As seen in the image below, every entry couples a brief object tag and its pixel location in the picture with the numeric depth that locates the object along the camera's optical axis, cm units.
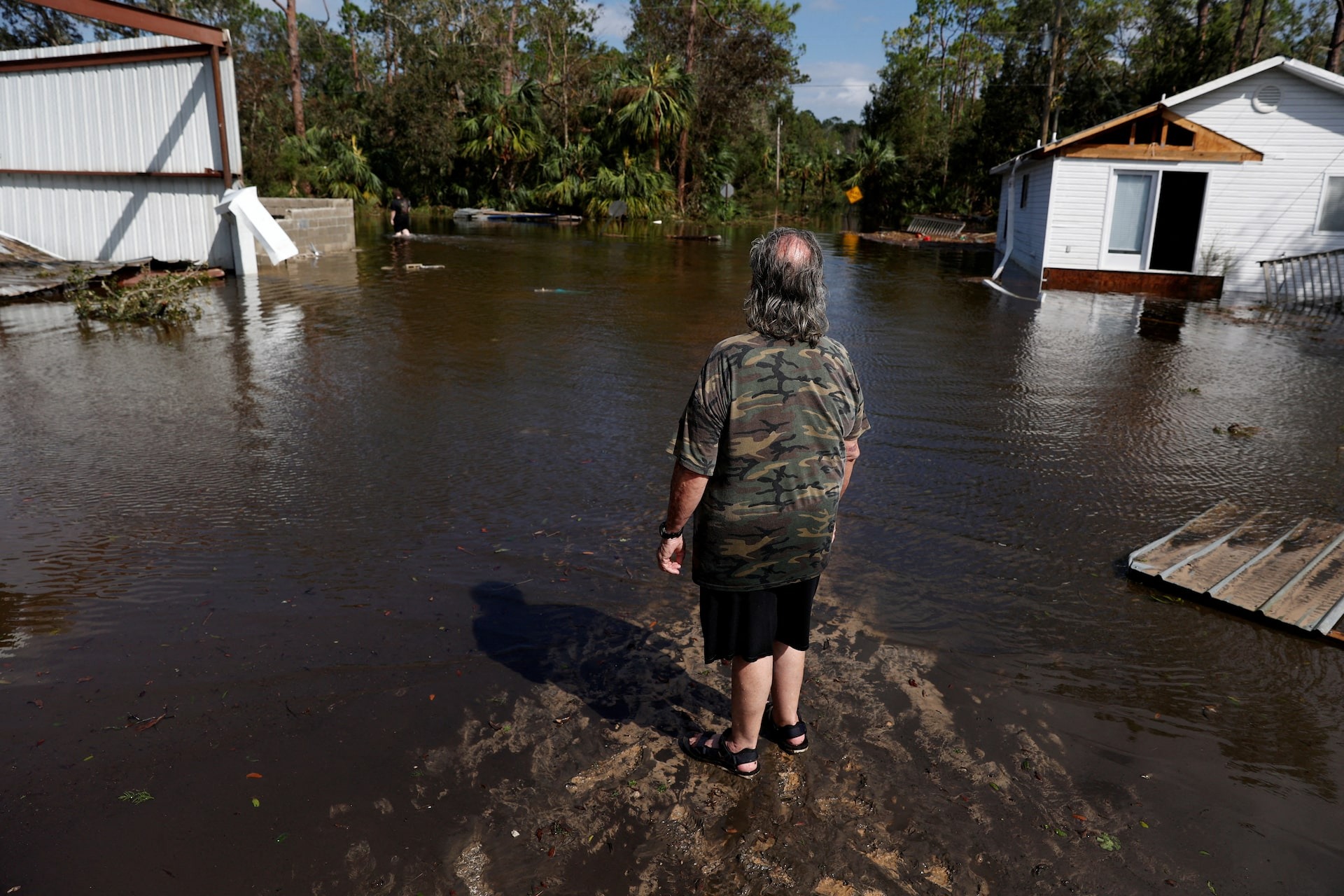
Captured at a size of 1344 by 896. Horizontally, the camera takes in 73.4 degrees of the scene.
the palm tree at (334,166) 4043
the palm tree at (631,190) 3906
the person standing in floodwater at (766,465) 265
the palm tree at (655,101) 3894
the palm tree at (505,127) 4103
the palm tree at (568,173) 4012
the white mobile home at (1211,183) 1605
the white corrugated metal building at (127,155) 1549
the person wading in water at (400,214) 2483
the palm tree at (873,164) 4612
